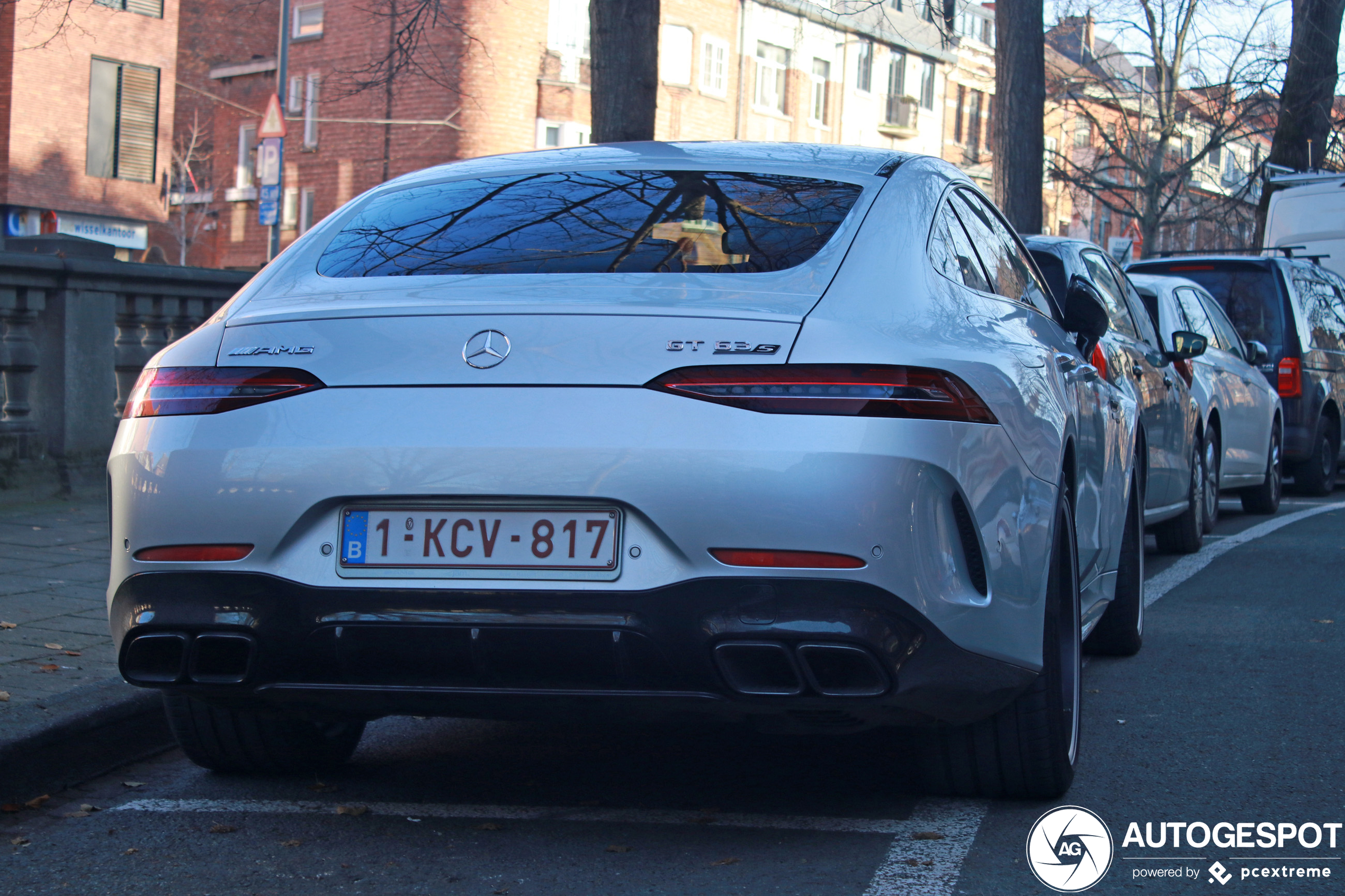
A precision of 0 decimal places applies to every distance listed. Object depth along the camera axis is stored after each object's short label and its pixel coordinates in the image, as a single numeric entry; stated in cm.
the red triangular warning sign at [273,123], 1711
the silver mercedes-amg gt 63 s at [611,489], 309
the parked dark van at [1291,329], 1318
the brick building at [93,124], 3566
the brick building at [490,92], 3641
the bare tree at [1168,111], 2762
